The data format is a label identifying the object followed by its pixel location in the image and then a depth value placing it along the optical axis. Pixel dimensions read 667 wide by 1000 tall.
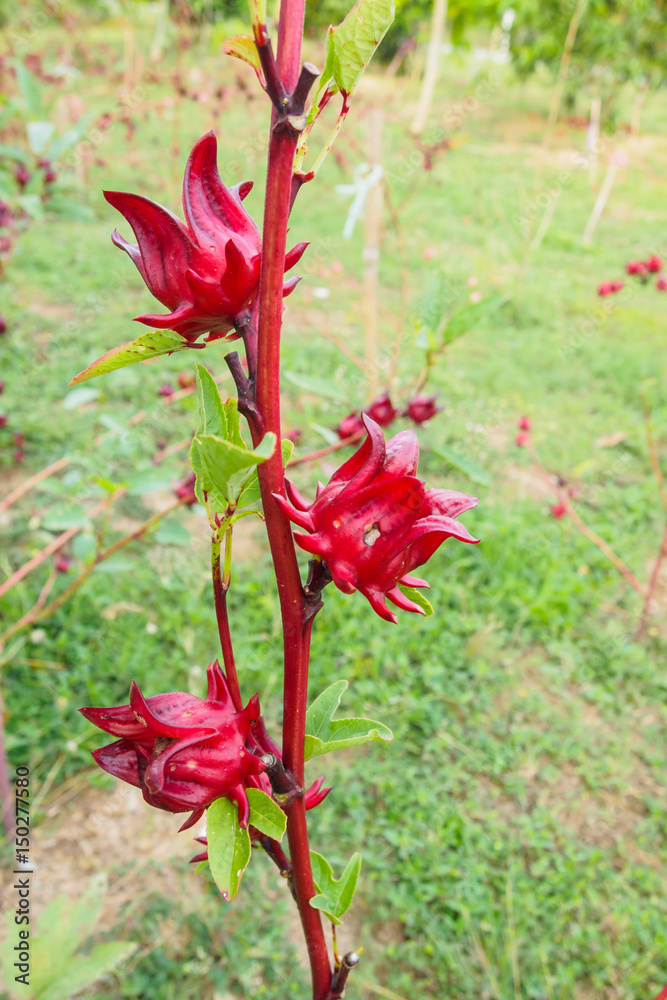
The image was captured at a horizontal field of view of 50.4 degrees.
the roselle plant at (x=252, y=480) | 0.42
